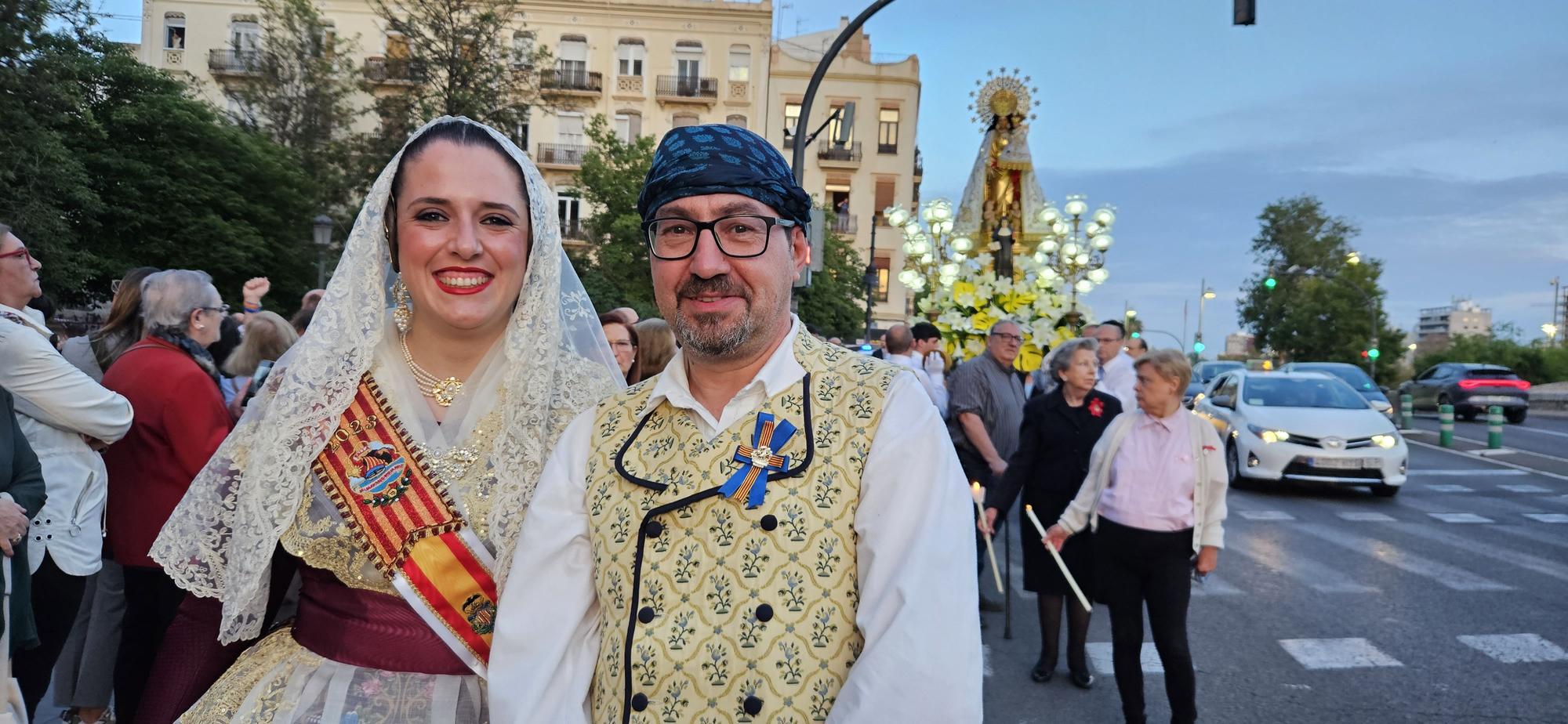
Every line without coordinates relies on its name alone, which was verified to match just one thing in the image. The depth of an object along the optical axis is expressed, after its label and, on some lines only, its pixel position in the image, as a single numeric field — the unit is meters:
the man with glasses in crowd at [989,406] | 6.64
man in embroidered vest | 1.57
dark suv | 24.30
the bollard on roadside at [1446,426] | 17.47
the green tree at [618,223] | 25.89
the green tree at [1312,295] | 44.91
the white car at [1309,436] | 11.35
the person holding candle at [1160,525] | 4.35
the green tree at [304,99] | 27.09
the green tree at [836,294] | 31.23
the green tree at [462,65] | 23.92
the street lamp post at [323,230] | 16.75
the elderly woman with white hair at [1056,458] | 5.45
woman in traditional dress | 2.03
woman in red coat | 3.61
